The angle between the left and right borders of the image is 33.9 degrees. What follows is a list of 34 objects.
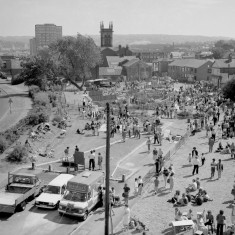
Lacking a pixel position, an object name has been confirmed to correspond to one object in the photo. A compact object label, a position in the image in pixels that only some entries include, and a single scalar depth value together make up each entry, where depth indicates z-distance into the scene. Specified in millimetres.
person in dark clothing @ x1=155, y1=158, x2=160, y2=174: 21794
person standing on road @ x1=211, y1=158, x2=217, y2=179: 21297
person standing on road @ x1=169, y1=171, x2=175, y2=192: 19239
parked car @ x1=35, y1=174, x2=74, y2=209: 17172
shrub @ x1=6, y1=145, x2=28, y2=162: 24047
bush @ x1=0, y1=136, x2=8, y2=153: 25156
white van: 16266
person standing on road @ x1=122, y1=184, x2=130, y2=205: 17627
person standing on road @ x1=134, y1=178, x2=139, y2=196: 19109
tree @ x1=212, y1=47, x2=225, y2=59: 127762
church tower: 117938
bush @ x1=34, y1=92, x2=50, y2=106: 42000
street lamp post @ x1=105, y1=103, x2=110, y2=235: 12797
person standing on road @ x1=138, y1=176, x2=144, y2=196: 19011
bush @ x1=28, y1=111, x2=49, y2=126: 32500
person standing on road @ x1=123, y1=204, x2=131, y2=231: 15344
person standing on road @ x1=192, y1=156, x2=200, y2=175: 22017
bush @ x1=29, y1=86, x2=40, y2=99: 50394
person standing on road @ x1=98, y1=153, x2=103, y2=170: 22953
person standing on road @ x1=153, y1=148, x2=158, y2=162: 24328
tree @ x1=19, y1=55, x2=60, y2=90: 55312
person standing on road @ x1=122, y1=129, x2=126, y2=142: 29542
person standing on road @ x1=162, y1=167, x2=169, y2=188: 20234
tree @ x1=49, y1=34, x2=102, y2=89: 60531
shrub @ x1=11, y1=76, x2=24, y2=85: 69381
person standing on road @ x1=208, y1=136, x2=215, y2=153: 26603
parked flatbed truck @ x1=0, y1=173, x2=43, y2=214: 16391
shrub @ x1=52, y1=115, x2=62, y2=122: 35022
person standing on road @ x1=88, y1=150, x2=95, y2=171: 22906
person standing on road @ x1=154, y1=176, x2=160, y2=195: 19031
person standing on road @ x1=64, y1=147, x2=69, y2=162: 24609
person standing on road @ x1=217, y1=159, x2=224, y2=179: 21266
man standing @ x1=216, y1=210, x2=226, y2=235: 14281
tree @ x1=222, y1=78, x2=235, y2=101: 49781
